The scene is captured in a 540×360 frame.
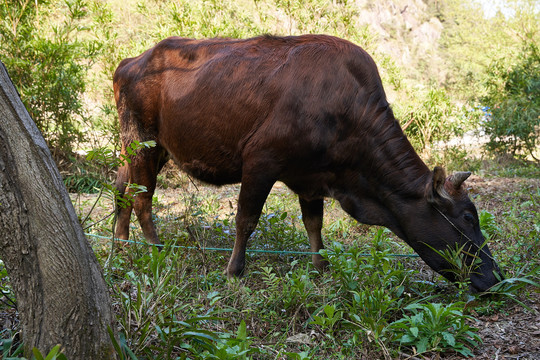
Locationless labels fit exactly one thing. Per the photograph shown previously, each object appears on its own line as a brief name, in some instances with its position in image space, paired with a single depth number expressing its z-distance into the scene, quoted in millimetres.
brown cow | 3865
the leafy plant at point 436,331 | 2879
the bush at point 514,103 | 10758
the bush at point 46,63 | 7504
